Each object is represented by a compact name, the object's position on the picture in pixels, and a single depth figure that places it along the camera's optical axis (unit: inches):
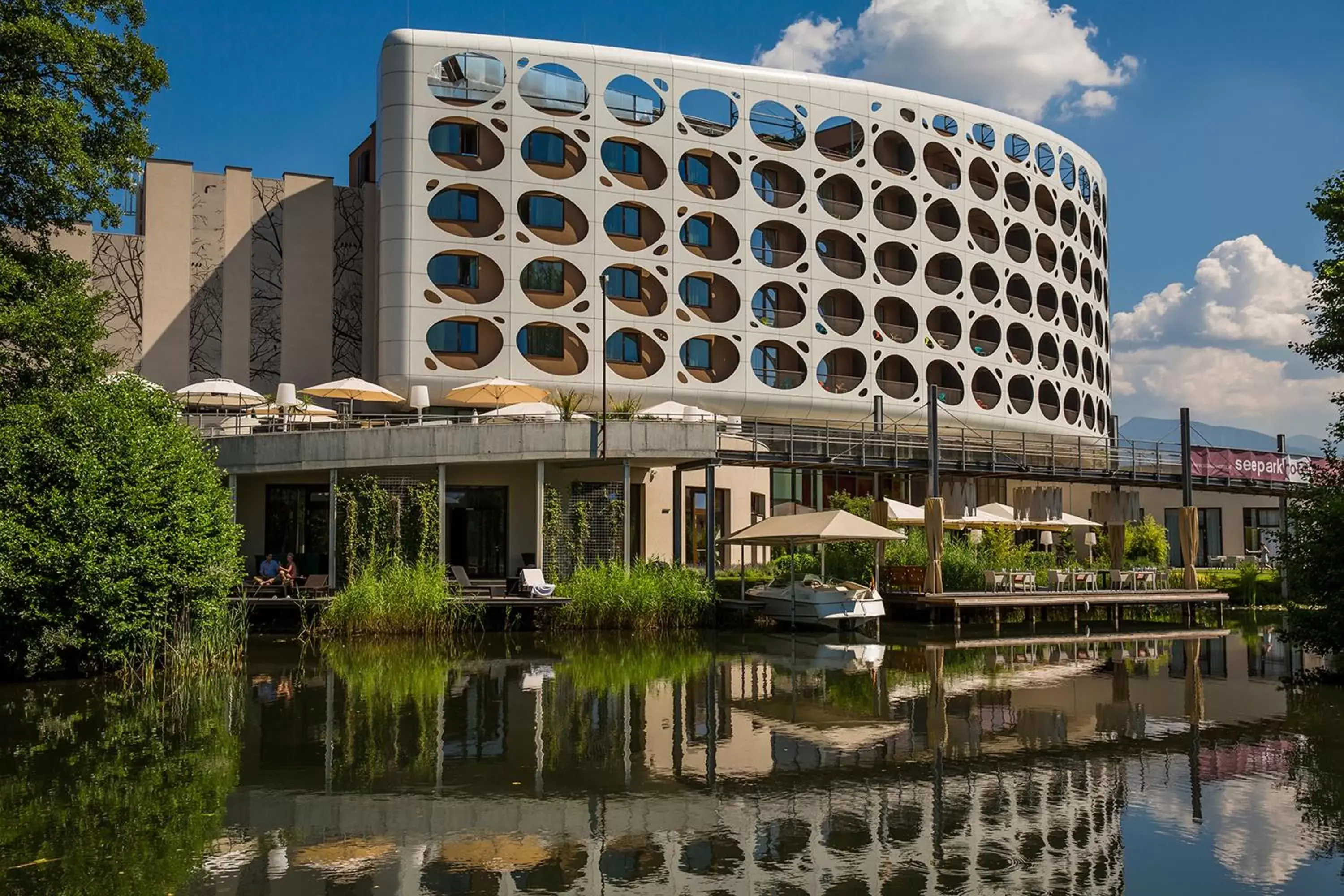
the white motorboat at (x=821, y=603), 1015.6
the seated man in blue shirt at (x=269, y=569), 1028.5
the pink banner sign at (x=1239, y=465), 1497.3
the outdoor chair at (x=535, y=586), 1004.6
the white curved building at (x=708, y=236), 1588.3
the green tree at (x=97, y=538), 666.2
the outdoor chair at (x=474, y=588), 1006.4
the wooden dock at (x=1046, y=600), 1104.2
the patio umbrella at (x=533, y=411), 1176.2
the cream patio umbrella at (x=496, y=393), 1363.2
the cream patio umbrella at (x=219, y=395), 1184.8
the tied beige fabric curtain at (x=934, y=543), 1107.3
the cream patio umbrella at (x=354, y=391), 1289.4
